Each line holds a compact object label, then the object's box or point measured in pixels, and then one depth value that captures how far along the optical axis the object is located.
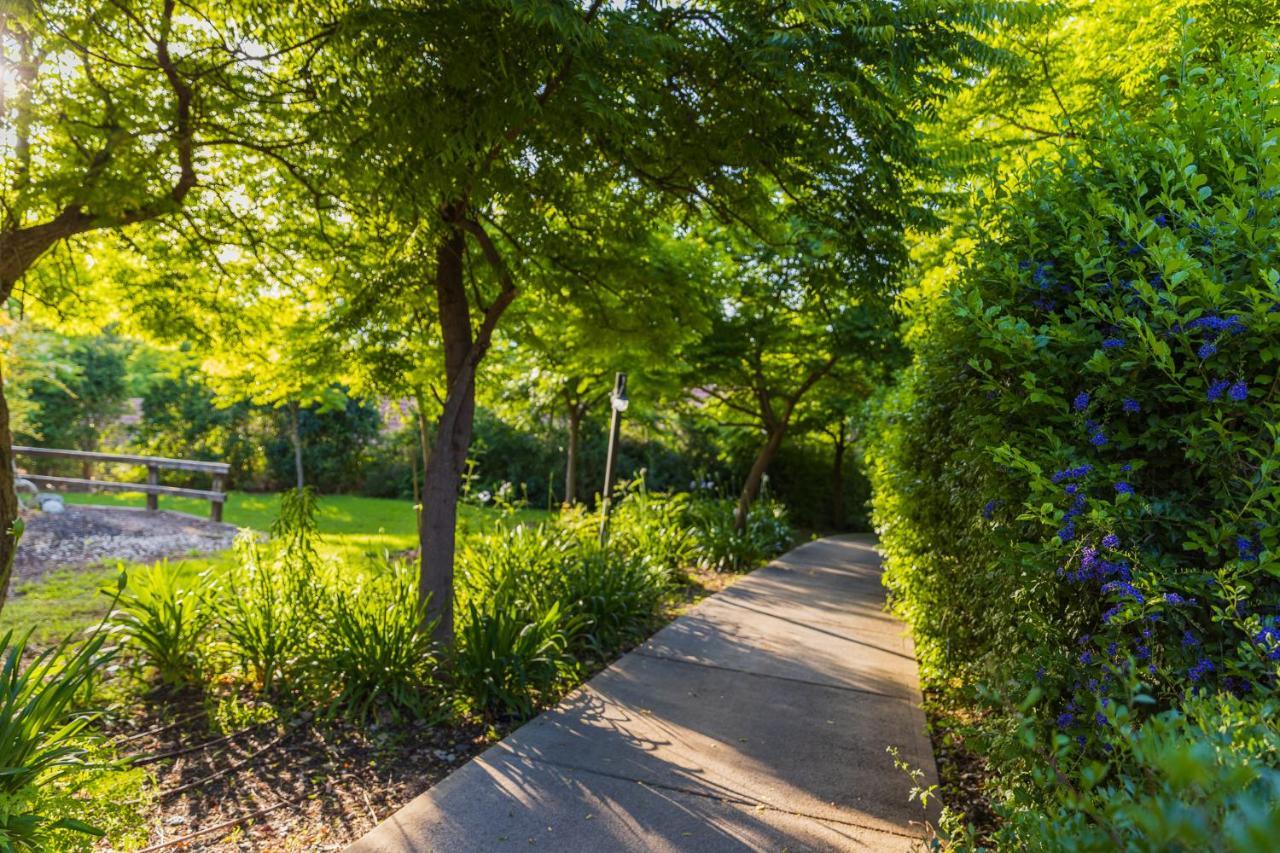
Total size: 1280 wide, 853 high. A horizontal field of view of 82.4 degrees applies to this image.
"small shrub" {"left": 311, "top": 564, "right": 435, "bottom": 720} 4.24
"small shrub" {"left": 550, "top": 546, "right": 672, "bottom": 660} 5.94
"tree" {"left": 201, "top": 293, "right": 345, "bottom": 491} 6.23
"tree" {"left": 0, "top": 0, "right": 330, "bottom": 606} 4.08
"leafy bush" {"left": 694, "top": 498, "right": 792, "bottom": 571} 10.65
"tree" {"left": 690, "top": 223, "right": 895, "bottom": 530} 10.22
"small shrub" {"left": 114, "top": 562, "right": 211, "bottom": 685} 4.56
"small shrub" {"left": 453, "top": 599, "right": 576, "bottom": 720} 4.46
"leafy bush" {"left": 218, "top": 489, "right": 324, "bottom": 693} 4.51
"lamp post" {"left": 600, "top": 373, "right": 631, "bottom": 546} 8.25
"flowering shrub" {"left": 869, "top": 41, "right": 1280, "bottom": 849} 1.79
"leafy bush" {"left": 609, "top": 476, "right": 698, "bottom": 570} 8.73
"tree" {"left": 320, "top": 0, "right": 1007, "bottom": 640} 3.21
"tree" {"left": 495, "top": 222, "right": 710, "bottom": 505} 5.36
